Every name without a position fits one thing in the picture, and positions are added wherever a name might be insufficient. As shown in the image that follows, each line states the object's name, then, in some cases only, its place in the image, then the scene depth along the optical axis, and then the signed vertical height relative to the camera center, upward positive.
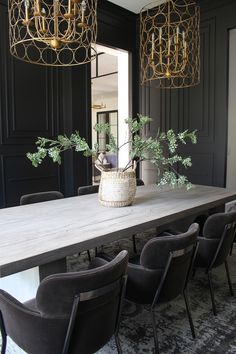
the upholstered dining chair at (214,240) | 2.06 -0.67
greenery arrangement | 2.22 -0.04
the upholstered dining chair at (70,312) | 1.18 -0.68
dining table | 1.48 -0.50
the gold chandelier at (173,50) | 2.71 +0.82
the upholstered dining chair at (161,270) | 1.60 -0.69
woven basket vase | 2.28 -0.34
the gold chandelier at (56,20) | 1.85 +0.77
